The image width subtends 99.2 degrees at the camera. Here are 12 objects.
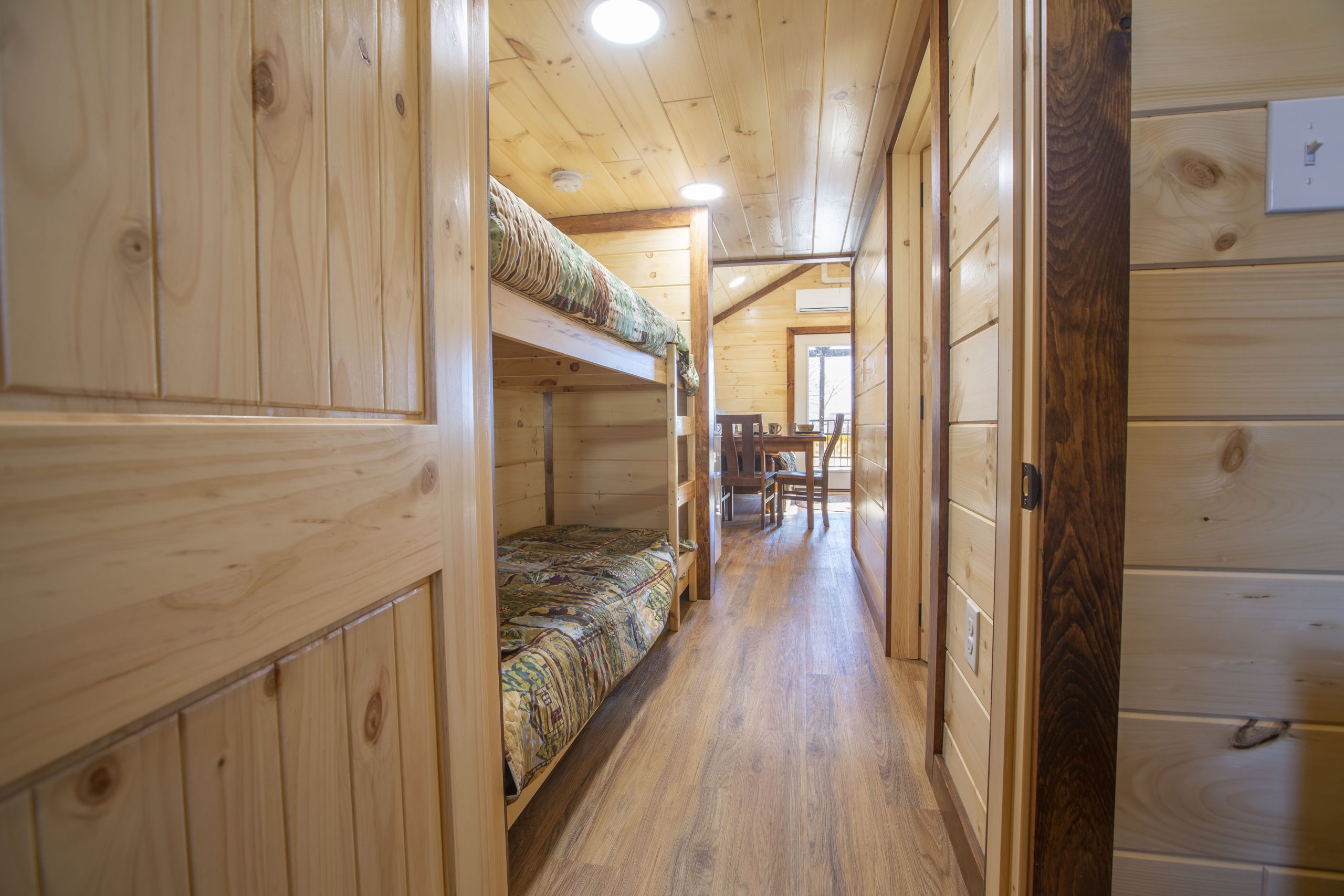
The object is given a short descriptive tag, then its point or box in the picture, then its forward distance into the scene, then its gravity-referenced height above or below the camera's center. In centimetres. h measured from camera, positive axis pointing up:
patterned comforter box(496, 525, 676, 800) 118 -53
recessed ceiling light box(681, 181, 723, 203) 264 +111
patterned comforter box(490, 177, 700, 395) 110 +37
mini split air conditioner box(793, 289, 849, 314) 634 +139
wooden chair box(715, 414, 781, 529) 457 -23
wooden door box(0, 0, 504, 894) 31 -1
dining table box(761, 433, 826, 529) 475 -14
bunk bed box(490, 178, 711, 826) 122 -21
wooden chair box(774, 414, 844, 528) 478 -46
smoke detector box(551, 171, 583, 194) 245 +108
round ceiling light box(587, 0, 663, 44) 148 +109
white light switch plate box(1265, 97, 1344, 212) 70 +33
